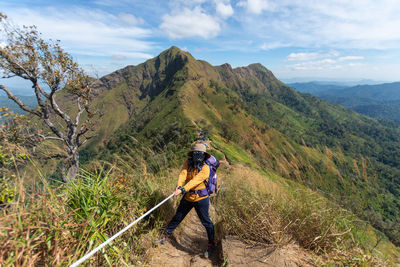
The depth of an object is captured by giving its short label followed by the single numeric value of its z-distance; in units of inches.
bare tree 295.3
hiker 148.5
